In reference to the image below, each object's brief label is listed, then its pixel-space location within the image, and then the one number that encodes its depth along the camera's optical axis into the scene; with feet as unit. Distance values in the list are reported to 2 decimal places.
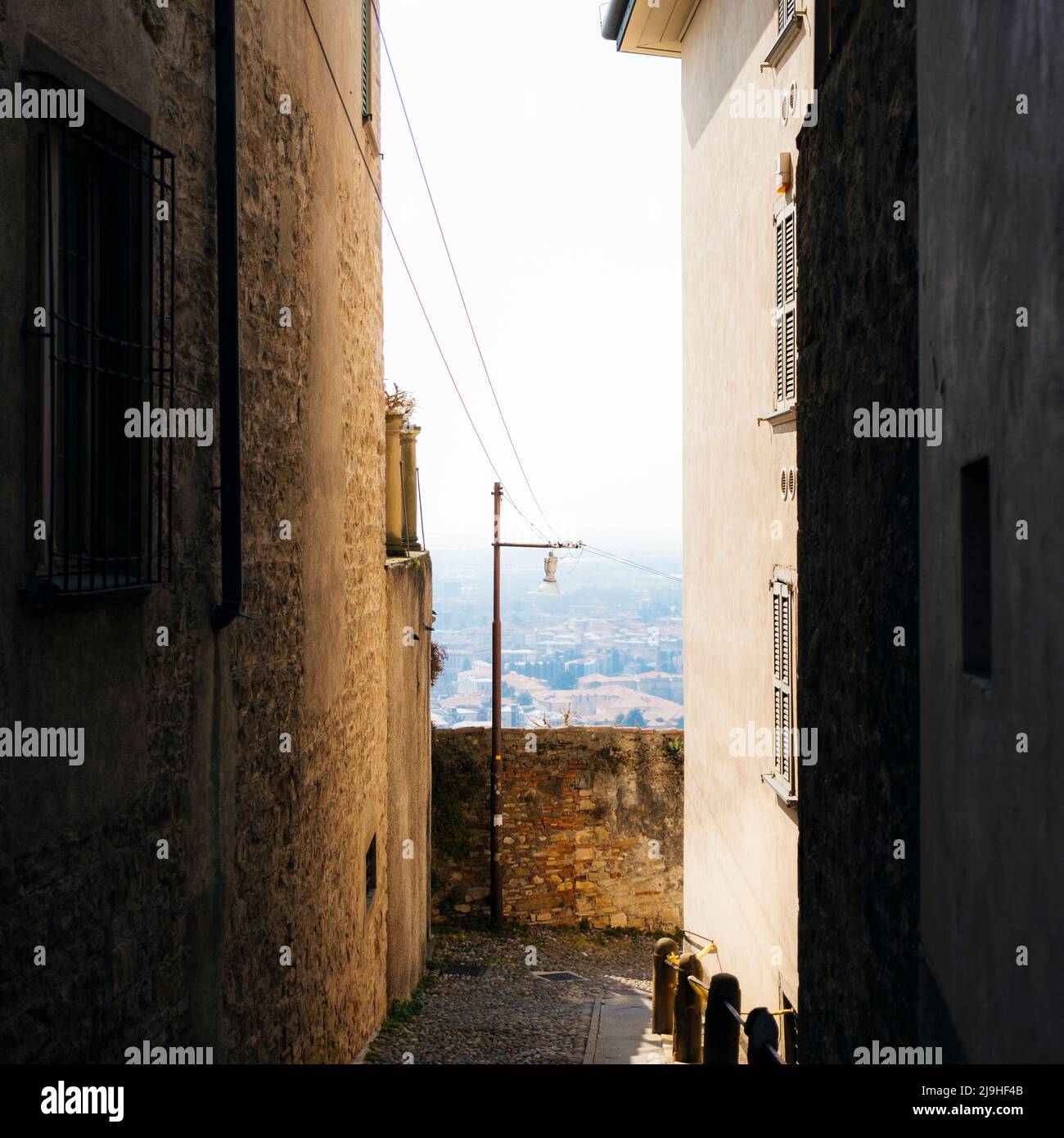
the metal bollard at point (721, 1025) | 29.17
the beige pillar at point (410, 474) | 45.55
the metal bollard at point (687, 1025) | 34.47
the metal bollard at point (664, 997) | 38.65
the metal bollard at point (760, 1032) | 20.07
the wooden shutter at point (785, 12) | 27.58
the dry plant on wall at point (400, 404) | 45.19
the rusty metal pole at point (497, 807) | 58.18
